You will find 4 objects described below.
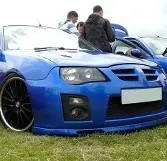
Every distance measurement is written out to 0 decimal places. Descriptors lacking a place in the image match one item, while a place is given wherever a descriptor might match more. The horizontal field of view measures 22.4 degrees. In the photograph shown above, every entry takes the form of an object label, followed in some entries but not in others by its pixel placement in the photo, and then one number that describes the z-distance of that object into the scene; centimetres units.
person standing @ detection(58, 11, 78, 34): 820
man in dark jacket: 718
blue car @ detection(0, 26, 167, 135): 393
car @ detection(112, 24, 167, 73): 730
